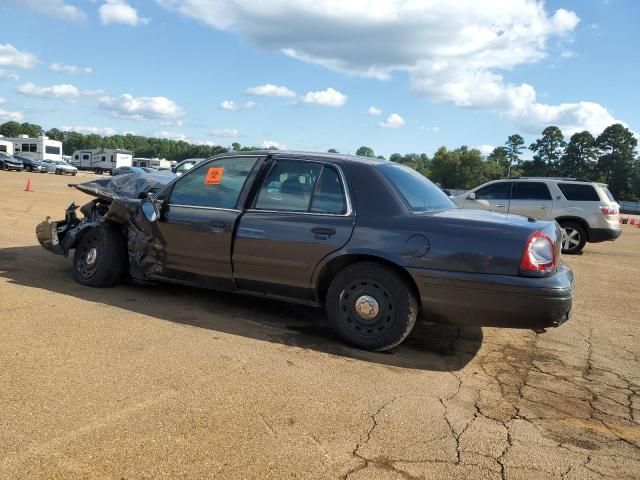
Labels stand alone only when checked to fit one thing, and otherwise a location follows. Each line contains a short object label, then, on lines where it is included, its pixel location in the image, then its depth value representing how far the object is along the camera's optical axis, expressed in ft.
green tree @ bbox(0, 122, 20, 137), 442.75
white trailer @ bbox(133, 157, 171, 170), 243.62
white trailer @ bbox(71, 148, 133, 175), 201.87
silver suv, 36.68
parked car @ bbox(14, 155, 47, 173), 145.79
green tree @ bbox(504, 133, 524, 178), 365.61
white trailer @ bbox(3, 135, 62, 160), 173.47
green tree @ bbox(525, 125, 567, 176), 323.37
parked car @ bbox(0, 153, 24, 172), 139.13
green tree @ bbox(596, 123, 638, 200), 268.62
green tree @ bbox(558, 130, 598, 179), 301.84
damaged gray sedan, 12.34
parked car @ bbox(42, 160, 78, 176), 151.02
